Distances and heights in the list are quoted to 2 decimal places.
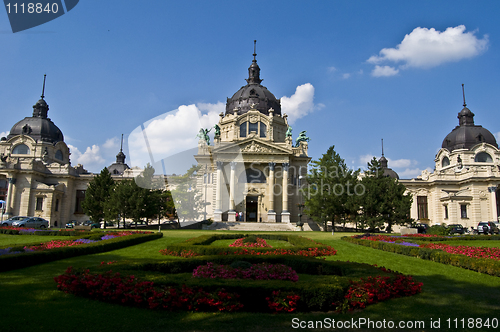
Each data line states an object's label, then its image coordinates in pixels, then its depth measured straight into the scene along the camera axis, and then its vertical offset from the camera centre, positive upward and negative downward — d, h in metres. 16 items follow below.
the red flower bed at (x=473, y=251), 17.11 -1.75
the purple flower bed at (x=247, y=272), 9.93 -1.68
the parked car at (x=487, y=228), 41.38 -1.30
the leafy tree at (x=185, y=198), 44.91 +2.22
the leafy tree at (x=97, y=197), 45.56 +2.19
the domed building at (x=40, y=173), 55.38 +6.69
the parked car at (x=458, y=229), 43.63 -1.50
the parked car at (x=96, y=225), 47.19 -1.56
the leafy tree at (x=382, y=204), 39.72 +1.49
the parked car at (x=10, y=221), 35.89 -0.90
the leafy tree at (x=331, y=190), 39.25 +2.95
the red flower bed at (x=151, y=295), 7.53 -1.79
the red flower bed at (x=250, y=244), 20.66 -1.74
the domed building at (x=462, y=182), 54.97 +5.98
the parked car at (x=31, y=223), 36.64 -1.07
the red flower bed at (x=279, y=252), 16.58 -1.82
